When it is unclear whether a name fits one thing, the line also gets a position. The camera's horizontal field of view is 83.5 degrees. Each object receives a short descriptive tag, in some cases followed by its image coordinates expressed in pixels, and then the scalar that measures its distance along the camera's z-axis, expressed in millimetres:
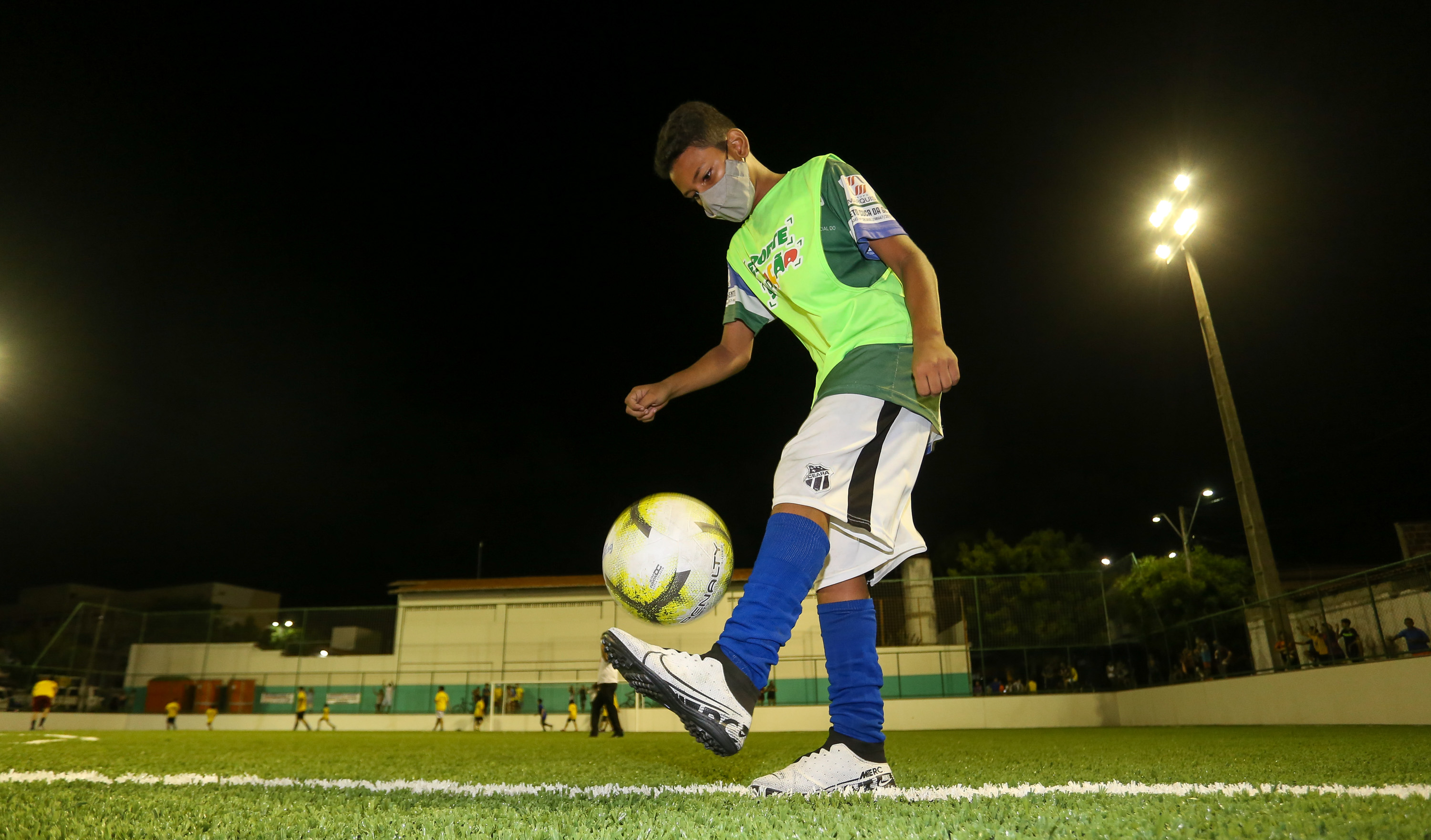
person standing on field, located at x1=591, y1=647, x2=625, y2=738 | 12602
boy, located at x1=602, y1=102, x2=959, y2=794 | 1912
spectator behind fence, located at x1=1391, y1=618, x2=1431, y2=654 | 9305
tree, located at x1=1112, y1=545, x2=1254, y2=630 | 29719
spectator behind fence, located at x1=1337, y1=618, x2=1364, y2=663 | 10578
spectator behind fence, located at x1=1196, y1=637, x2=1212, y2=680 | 14367
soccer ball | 2361
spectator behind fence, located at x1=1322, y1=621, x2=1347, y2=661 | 11008
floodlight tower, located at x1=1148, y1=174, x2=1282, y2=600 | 14164
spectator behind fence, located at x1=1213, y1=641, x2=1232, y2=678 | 13750
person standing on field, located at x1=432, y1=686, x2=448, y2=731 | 23688
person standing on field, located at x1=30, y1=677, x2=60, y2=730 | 17422
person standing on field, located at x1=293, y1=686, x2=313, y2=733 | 22781
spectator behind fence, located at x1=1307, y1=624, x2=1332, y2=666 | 11219
